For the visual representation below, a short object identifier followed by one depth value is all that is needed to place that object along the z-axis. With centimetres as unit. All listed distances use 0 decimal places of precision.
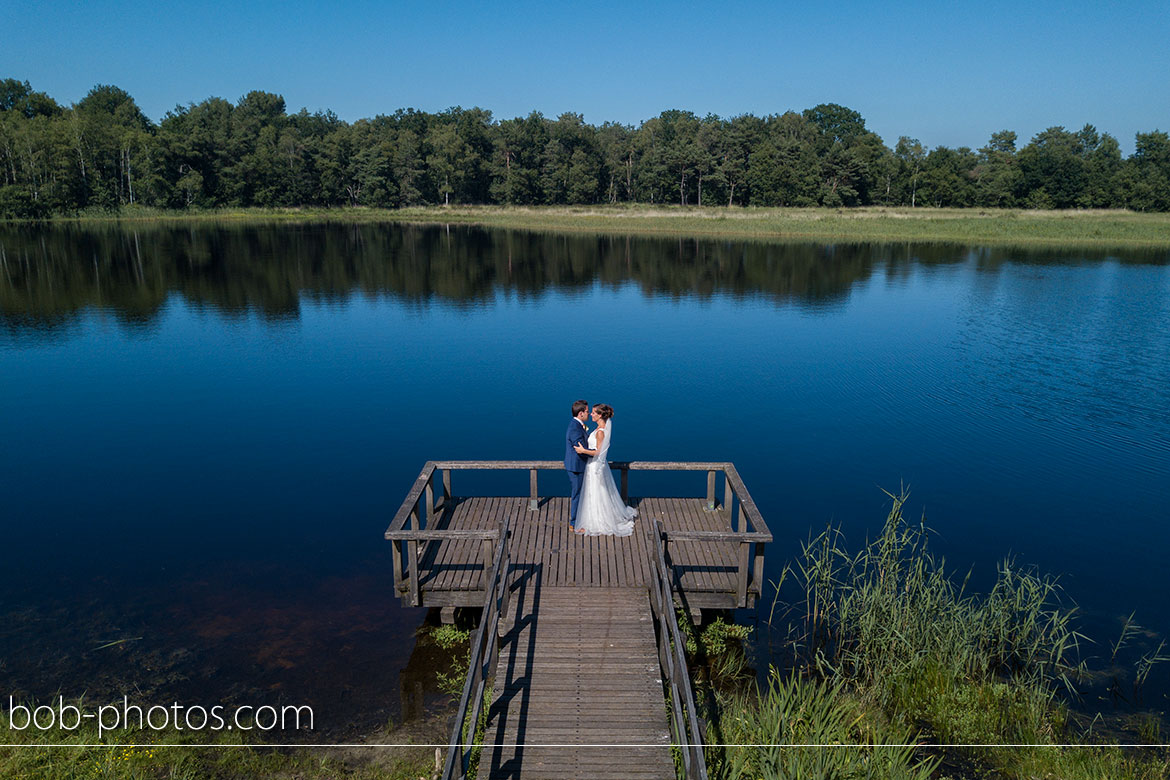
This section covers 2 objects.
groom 1239
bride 1239
